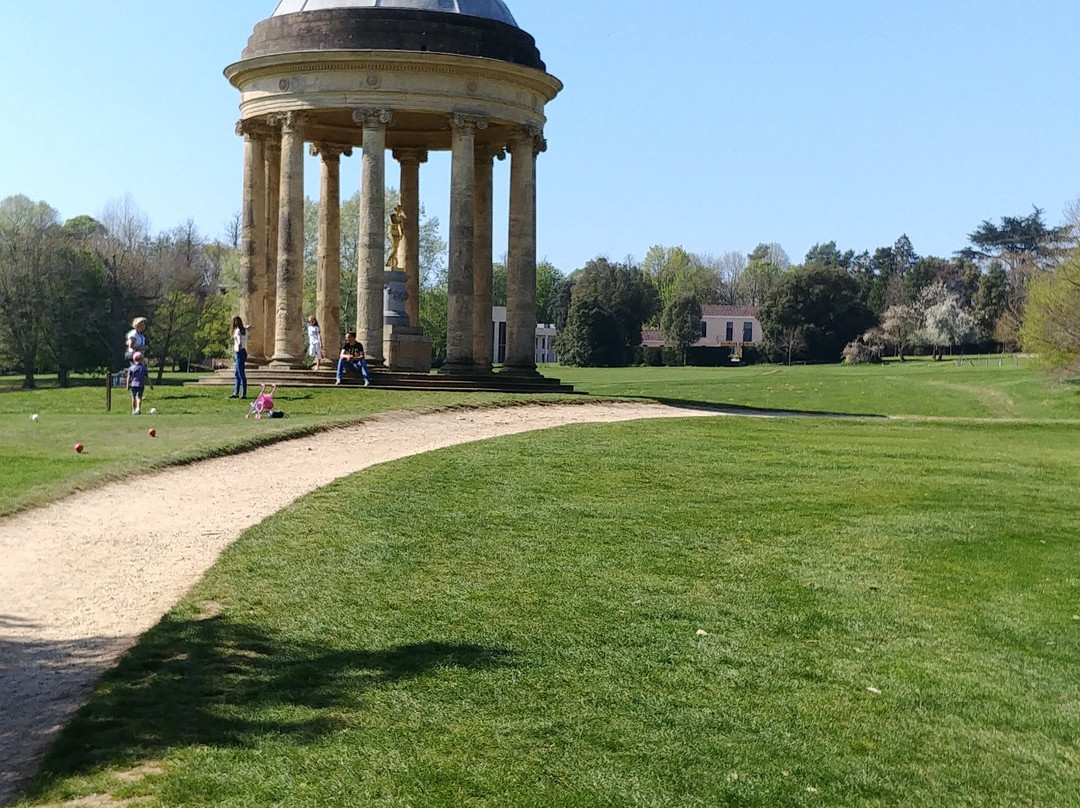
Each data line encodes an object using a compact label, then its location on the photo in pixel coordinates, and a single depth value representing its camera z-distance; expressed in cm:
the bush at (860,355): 10944
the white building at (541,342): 13388
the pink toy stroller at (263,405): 2678
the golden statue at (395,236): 4178
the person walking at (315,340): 3854
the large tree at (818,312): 11438
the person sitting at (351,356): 3541
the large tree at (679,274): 15638
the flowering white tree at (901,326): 11931
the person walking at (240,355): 3098
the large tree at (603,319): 11712
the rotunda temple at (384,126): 3772
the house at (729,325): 15875
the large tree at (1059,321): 5916
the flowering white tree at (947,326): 12144
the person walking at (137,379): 2664
